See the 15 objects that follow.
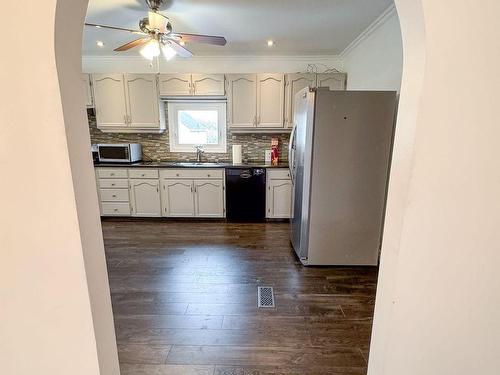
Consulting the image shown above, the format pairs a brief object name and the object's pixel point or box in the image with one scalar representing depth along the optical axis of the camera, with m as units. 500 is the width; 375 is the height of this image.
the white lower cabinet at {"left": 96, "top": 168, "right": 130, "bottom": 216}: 3.93
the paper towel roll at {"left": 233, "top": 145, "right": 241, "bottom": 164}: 4.05
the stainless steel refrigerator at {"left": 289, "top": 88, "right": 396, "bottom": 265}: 2.46
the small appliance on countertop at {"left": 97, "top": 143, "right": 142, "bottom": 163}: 3.95
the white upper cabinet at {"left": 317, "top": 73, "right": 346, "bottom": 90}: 3.87
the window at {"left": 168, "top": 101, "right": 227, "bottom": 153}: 4.32
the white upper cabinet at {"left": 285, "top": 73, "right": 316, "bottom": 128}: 3.88
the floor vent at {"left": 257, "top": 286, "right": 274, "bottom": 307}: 2.11
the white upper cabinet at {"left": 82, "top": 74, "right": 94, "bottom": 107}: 3.88
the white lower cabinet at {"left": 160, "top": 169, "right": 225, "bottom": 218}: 3.92
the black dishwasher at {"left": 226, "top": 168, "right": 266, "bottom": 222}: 3.86
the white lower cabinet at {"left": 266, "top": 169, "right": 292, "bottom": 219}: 3.88
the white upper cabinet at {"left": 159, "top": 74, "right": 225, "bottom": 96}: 3.91
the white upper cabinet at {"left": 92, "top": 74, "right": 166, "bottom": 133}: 3.91
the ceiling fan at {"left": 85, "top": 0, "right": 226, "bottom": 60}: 2.14
